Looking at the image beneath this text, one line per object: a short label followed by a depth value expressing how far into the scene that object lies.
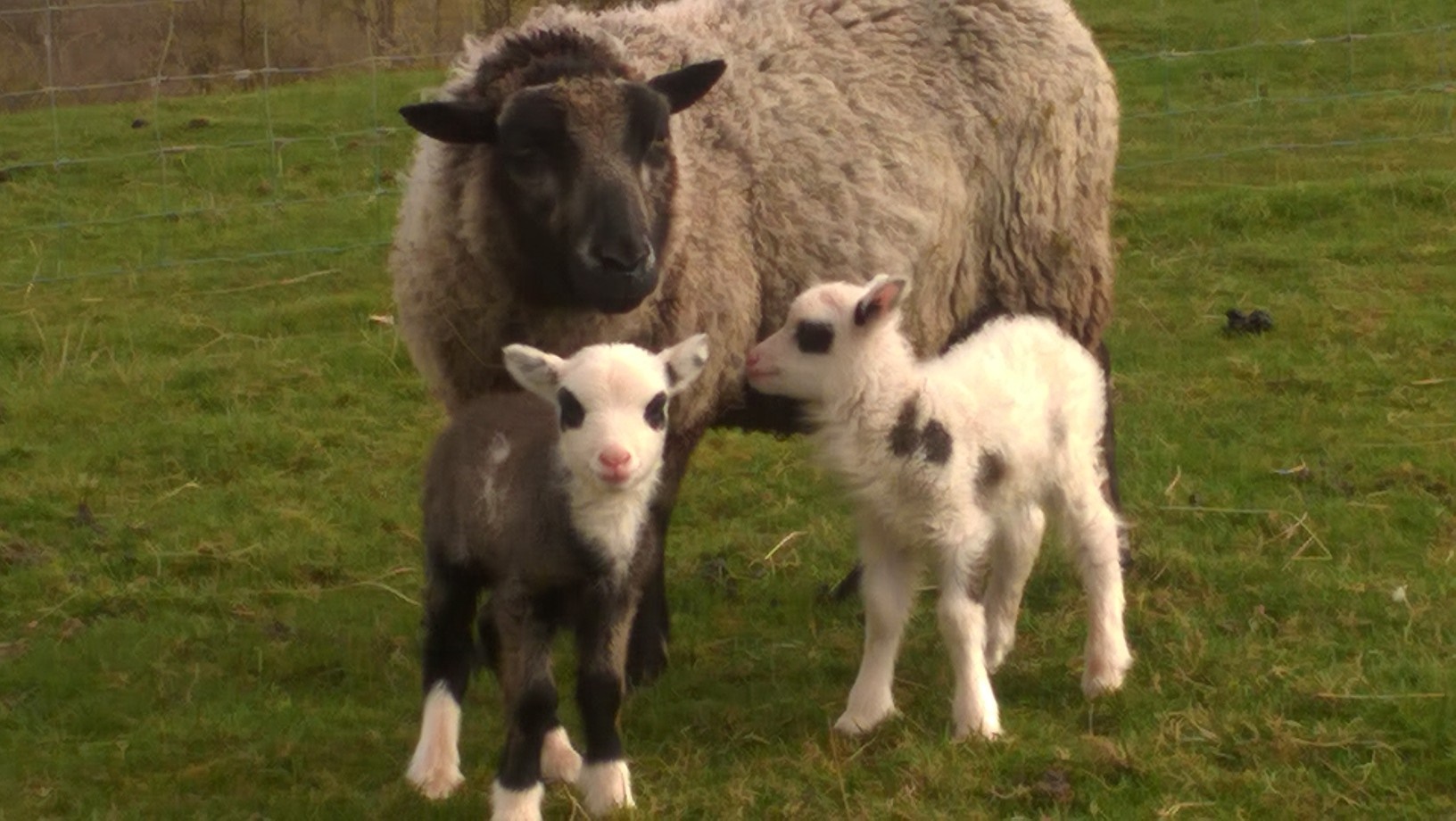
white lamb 5.43
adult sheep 6.00
